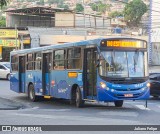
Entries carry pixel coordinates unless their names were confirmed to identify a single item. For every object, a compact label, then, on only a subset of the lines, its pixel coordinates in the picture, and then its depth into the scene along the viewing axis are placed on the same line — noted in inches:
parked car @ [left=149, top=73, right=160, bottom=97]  976.9
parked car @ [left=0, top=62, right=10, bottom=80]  1615.4
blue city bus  697.0
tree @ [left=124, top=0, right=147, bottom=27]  2984.7
